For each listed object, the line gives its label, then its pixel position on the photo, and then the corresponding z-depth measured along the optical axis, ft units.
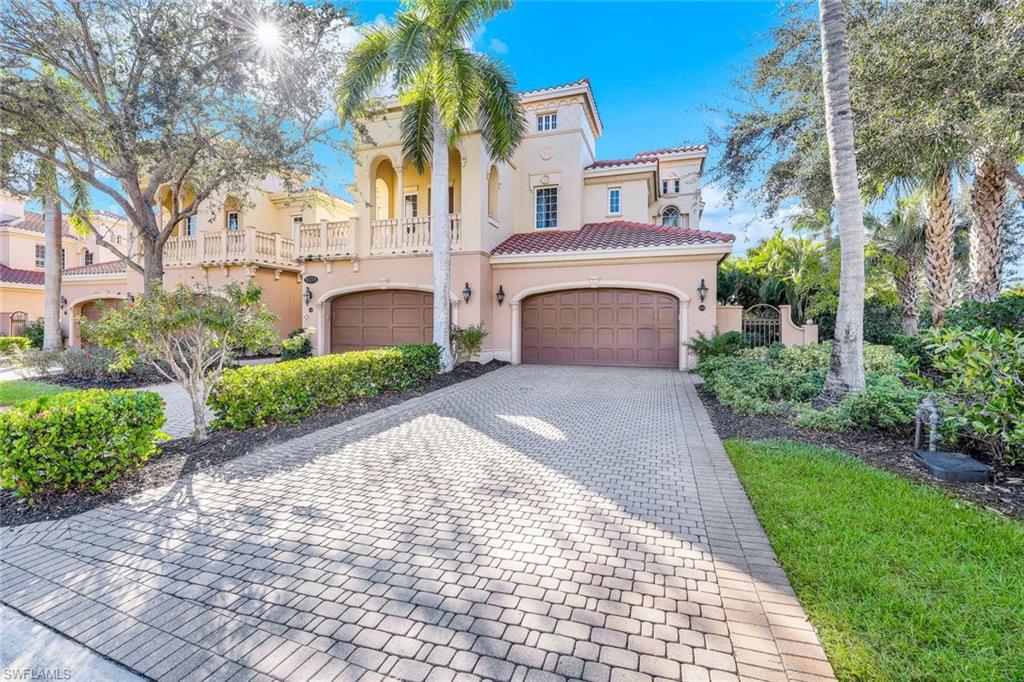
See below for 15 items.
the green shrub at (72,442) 13.65
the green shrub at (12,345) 54.95
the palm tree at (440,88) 35.70
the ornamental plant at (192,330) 19.26
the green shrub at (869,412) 19.99
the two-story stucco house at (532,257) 46.78
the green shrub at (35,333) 64.11
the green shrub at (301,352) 52.52
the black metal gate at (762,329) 46.84
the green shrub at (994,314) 36.01
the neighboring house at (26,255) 73.97
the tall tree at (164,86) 32.40
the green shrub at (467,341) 44.47
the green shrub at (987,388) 14.40
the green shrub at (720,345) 40.57
